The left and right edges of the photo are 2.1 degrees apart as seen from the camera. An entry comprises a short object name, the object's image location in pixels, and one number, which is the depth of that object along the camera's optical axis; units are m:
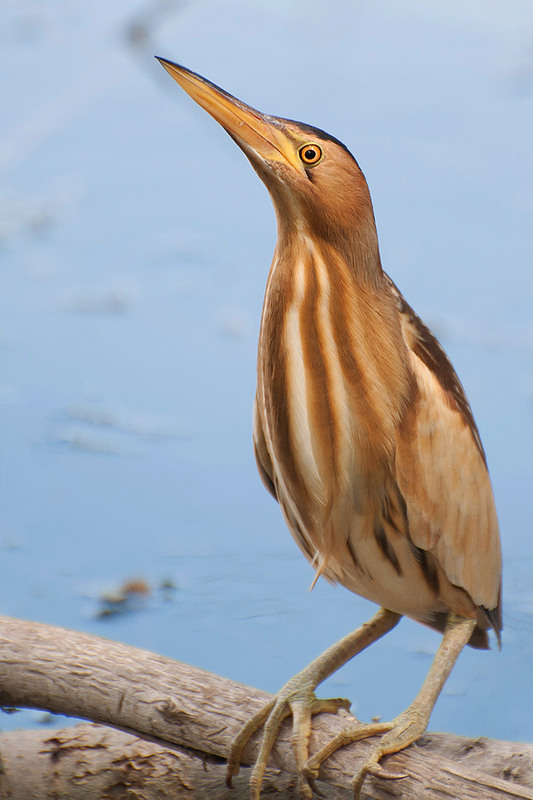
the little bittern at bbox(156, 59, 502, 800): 5.38
